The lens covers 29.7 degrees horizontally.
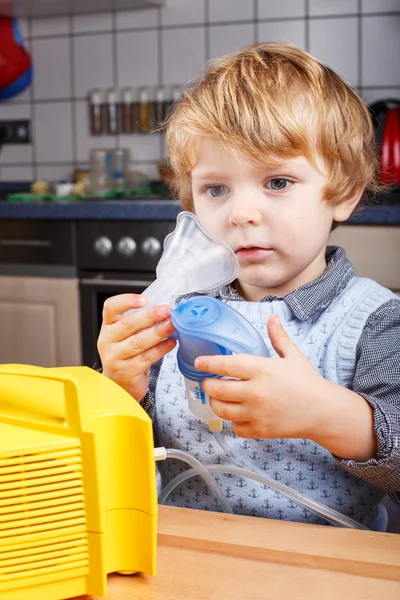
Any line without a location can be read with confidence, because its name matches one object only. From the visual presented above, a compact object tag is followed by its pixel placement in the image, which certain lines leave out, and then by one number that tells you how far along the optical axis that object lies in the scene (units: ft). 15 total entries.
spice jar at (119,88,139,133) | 9.66
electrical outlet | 10.32
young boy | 2.98
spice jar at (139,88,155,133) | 9.57
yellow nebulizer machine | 1.88
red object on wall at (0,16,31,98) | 10.12
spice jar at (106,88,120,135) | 9.75
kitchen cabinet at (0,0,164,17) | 9.26
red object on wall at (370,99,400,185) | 7.63
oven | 7.56
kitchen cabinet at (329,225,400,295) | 6.81
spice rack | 9.51
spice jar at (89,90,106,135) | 9.84
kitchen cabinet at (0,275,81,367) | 8.07
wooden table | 1.93
